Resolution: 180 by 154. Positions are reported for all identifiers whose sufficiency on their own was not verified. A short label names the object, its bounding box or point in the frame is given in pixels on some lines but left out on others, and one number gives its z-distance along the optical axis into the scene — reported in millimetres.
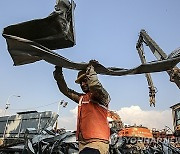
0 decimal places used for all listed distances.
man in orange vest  1670
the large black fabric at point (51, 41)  1871
